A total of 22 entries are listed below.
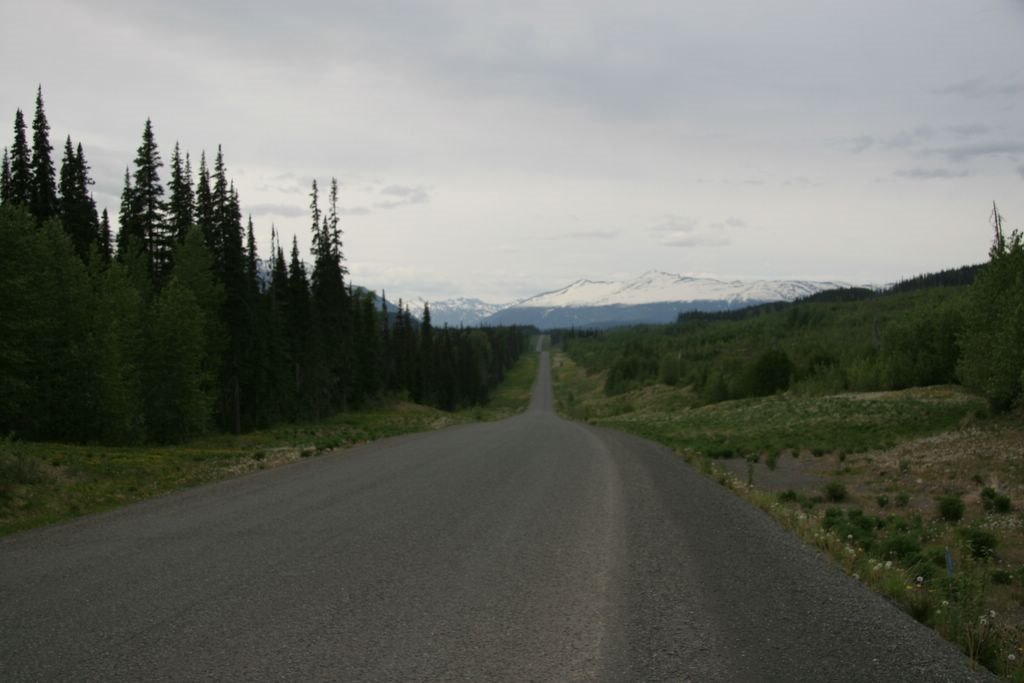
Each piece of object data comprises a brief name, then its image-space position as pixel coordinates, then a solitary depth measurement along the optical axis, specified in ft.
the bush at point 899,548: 35.76
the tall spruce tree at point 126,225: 156.76
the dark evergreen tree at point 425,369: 336.90
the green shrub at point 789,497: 60.70
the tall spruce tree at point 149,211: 158.81
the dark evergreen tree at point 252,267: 177.37
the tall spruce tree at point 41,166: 139.23
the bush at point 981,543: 42.50
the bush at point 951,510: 55.98
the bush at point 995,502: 58.30
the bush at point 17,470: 47.46
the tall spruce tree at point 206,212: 164.04
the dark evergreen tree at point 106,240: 166.71
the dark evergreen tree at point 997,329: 119.85
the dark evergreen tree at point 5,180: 138.21
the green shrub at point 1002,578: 36.04
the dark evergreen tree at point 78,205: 146.41
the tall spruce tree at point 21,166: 139.33
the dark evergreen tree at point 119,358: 103.19
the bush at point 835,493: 65.67
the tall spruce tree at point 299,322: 205.77
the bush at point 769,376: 284.20
